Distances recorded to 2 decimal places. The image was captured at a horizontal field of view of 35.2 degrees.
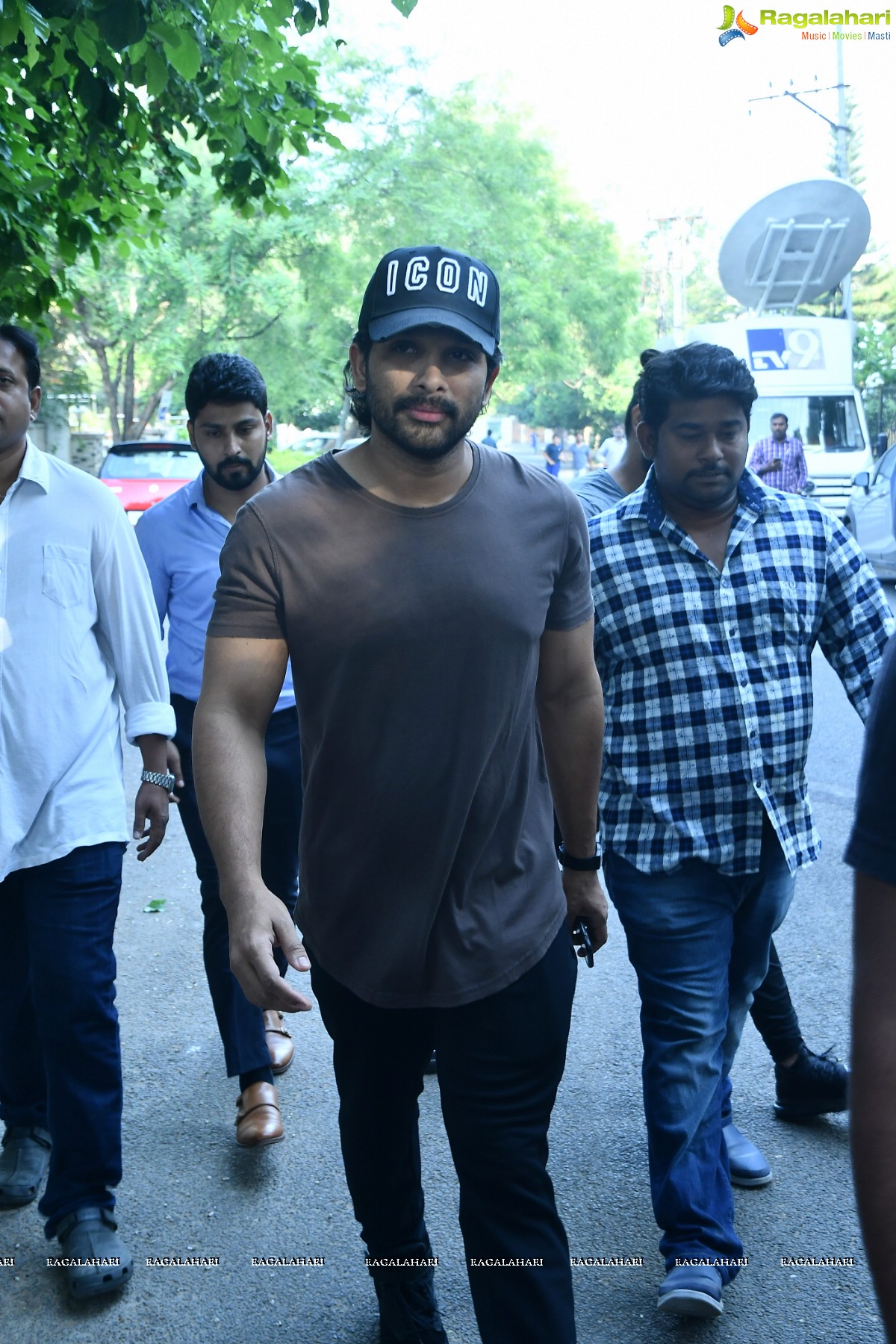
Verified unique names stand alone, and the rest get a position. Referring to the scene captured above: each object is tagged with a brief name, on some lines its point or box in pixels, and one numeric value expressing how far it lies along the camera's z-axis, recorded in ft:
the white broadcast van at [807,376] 69.46
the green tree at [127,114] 16.17
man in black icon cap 8.25
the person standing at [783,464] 53.21
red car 56.03
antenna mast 98.17
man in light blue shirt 14.03
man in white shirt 10.99
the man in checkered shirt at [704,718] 10.46
